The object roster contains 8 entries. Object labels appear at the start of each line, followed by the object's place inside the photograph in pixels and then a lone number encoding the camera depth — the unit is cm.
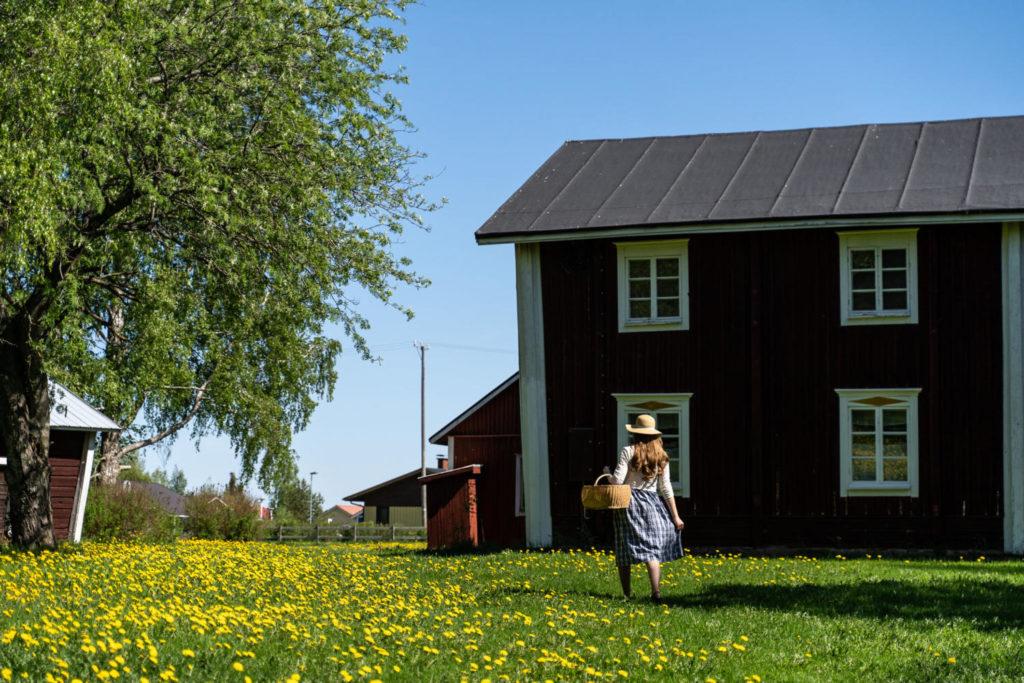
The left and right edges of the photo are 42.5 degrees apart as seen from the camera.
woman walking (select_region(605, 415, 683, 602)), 1444
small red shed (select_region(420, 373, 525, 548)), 2777
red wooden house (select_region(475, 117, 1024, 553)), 2361
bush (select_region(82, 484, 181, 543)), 3206
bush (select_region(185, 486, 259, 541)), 4131
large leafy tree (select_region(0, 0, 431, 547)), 1945
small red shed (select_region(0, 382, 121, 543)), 3198
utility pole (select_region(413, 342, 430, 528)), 6675
